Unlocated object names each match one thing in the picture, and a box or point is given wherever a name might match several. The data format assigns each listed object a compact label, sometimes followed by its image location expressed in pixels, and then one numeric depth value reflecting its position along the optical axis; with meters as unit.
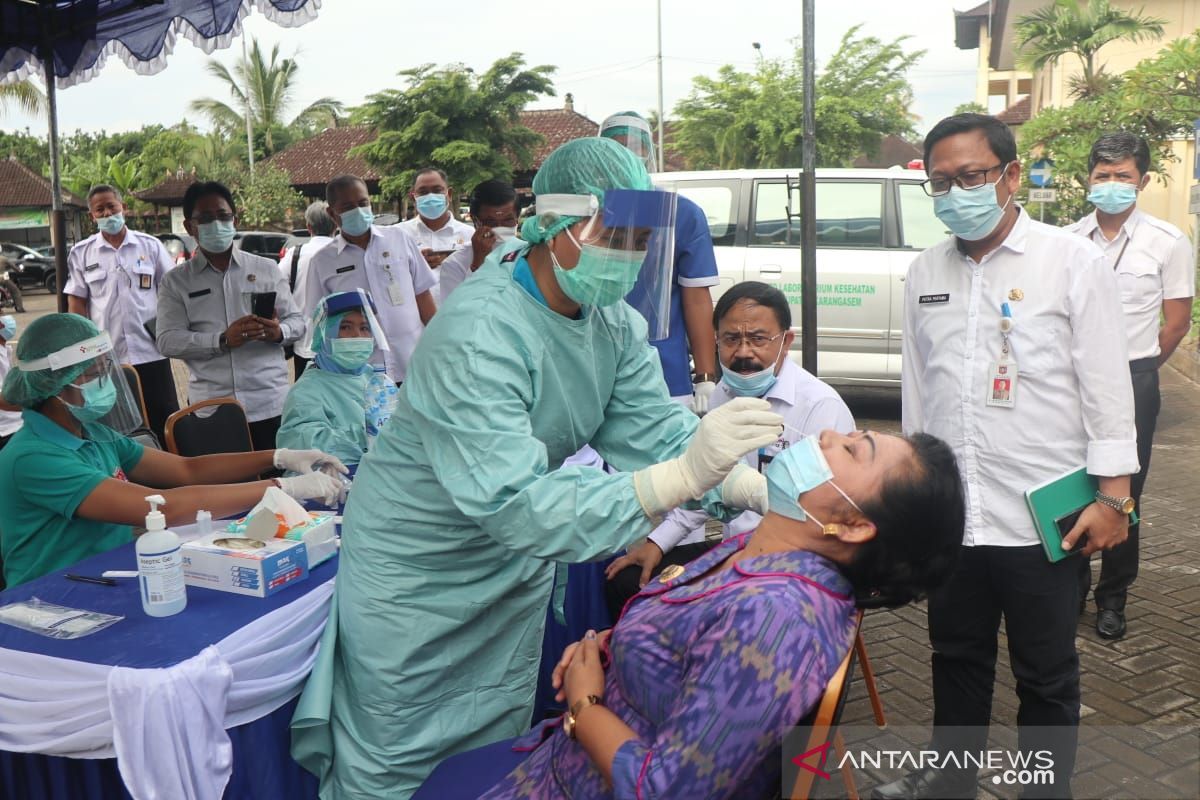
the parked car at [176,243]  17.55
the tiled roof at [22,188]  36.38
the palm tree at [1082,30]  12.90
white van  7.08
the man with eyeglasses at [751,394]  2.81
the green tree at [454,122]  20.41
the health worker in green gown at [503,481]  1.59
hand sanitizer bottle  2.00
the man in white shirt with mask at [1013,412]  2.20
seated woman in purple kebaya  1.37
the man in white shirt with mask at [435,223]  6.04
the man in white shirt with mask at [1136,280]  3.64
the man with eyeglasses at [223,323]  4.46
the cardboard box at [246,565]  2.14
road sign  10.05
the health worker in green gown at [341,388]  3.49
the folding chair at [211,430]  3.67
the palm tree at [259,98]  37.81
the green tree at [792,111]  24.47
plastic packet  1.96
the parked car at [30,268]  25.42
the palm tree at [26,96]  18.15
